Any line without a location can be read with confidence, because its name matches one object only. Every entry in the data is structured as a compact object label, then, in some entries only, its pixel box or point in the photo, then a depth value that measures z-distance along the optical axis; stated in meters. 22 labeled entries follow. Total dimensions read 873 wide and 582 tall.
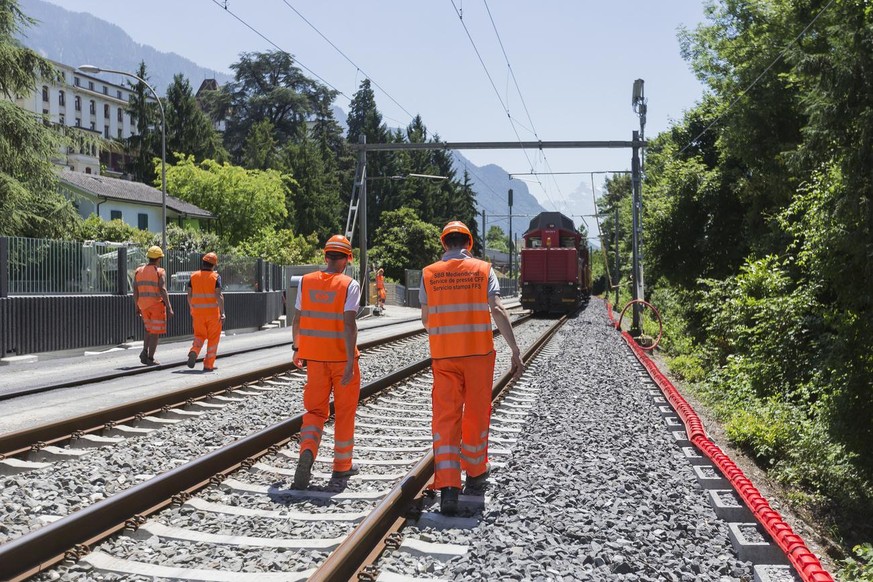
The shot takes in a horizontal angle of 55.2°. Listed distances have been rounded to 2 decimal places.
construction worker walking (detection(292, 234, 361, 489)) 6.56
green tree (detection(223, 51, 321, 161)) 84.62
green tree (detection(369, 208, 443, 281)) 65.31
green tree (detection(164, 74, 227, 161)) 70.62
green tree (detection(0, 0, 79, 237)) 24.88
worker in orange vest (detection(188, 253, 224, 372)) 13.09
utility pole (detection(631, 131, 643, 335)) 26.84
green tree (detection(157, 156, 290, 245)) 56.16
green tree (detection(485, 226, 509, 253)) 189.44
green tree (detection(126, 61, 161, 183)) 70.88
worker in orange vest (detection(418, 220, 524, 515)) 5.97
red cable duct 4.39
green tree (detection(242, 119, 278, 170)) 74.12
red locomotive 36.69
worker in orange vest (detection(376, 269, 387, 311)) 37.29
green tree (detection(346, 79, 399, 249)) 81.50
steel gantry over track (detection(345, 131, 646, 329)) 27.00
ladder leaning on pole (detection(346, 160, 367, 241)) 31.23
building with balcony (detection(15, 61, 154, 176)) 104.75
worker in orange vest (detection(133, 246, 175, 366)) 13.19
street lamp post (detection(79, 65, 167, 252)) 22.52
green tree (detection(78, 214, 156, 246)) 41.44
